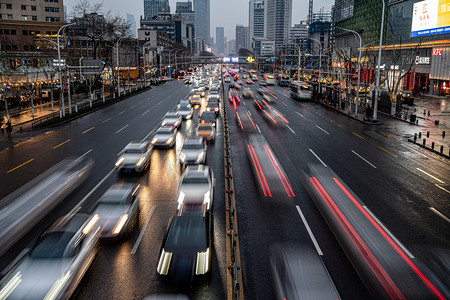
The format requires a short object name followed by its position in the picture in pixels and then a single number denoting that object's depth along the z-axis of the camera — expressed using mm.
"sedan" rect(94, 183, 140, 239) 13641
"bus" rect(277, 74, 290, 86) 93975
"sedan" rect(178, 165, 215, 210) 15695
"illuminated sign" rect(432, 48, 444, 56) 64500
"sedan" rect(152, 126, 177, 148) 27562
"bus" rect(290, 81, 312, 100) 61594
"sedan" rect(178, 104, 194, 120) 40931
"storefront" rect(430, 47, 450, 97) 62750
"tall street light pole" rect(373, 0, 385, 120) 40750
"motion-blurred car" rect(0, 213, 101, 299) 9414
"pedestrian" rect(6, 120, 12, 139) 35000
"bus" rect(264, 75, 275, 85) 94625
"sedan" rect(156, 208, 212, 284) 10758
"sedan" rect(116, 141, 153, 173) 21328
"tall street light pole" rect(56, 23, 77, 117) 41444
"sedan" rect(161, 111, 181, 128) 33644
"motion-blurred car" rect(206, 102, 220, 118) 42562
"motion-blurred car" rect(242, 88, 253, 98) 64938
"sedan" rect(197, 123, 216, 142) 29400
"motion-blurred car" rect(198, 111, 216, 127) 32344
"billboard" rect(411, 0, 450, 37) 60750
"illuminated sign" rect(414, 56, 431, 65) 69875
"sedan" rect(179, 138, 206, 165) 22375
